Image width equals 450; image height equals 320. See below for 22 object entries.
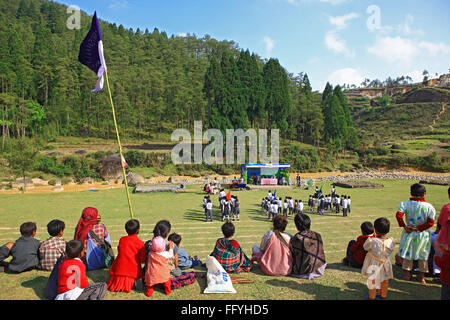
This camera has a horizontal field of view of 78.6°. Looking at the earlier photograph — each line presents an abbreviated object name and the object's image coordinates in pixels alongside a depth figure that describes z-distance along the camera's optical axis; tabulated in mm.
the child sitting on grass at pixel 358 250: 5223
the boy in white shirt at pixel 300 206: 14774
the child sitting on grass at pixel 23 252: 5246
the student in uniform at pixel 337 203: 15649
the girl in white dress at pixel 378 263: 4176
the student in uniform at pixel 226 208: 13688
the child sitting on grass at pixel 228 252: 5174
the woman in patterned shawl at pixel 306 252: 5121
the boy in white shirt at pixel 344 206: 14812
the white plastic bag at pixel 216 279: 4539
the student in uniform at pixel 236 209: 13825
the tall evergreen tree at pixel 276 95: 44000
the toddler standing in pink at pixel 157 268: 4465
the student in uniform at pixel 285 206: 15298
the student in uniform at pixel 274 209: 13784
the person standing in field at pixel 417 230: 4801
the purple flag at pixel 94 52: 7504
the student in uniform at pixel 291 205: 15459
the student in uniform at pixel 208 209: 13430
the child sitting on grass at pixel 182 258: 5477
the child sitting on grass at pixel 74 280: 3938
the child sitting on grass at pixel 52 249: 5324
